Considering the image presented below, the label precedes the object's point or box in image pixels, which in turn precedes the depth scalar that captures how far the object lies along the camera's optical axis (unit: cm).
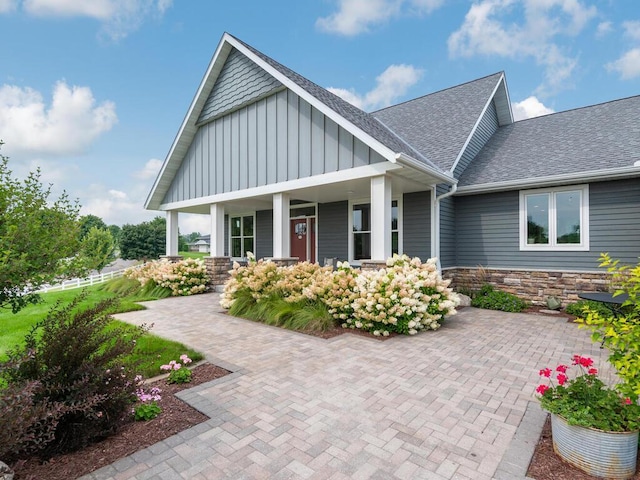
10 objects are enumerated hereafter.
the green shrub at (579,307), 714
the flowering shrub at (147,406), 290
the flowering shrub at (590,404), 219
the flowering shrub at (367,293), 581
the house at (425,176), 746
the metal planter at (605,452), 215
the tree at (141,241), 2848
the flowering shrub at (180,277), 1055
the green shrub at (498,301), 808
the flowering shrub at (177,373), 374
